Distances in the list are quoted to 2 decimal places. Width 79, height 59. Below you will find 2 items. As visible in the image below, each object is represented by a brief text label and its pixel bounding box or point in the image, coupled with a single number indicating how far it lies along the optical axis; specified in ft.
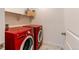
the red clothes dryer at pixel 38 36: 4.42
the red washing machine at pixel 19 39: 3.67
